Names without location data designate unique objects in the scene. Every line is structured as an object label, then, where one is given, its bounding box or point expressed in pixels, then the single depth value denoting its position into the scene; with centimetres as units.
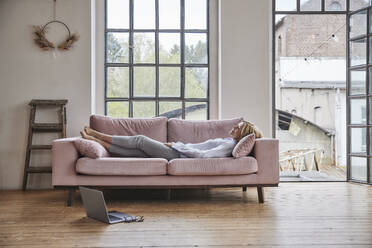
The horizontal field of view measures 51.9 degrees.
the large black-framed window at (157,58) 509
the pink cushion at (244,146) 367
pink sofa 362
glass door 482
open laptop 286
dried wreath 470
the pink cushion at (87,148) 361
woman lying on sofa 379
